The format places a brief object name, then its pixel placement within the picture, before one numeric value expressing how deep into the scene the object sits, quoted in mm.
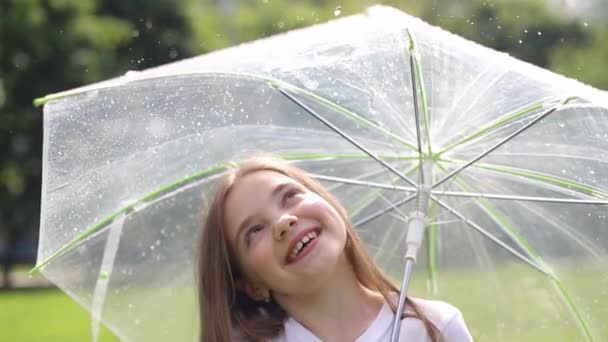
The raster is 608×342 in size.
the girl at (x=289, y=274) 5589
